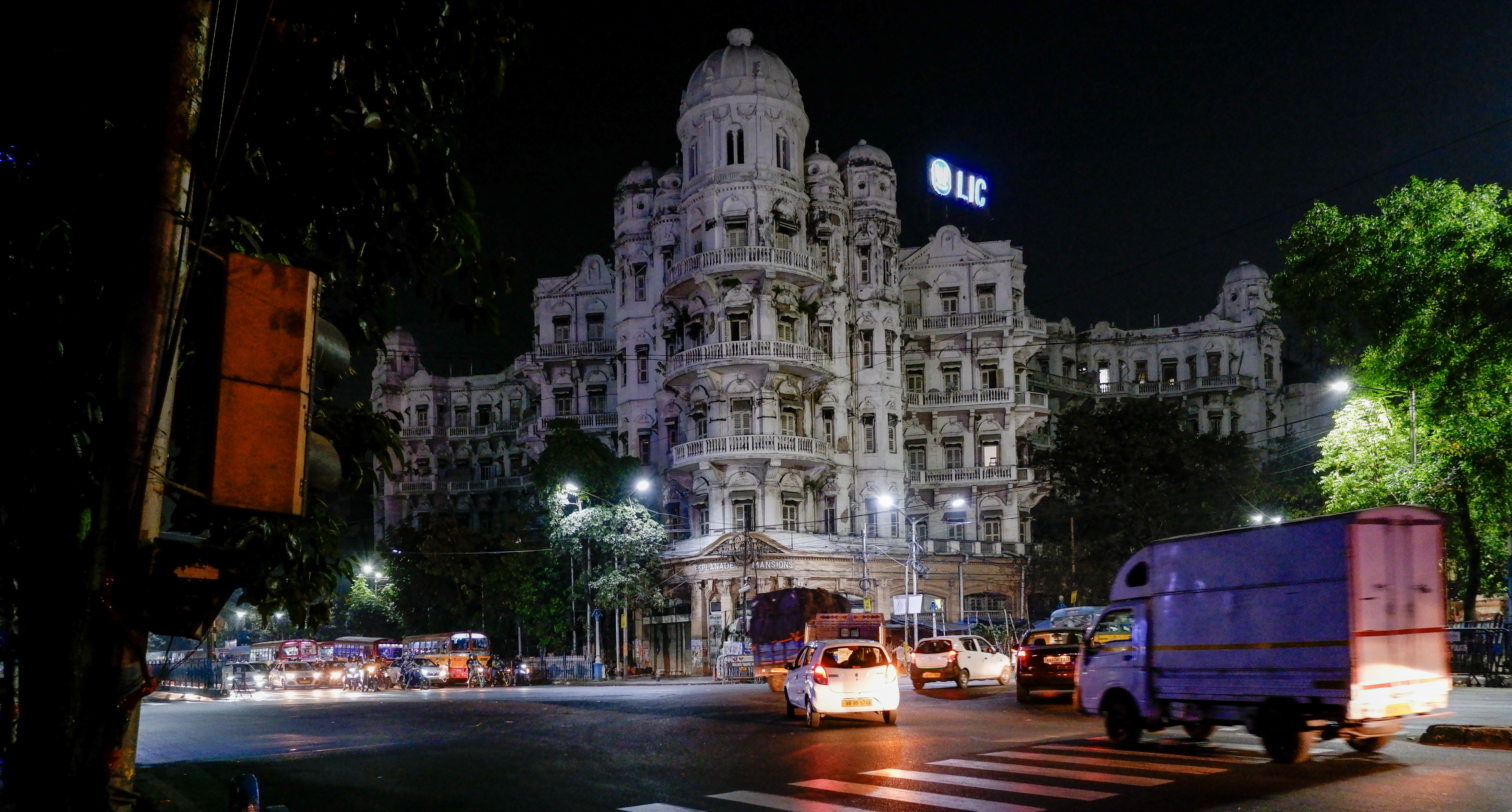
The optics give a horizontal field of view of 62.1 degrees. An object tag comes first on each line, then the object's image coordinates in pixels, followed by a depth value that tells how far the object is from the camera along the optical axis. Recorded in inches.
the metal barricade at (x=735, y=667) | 1897.1
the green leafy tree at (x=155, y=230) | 195.5
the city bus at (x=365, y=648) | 2313.0
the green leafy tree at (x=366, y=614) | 2881.4
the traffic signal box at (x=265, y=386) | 196.9
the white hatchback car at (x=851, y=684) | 839.7
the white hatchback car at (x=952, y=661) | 1323.8
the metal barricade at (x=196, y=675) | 1689.2
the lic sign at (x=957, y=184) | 2544.3
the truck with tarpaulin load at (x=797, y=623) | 1585.9
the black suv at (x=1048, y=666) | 1039.0
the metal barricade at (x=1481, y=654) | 1141.1
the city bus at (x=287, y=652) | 2303.2
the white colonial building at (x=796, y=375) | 2197.3
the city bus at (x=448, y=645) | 2175.2
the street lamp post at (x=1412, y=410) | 1216.8
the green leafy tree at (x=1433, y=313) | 1142.3
